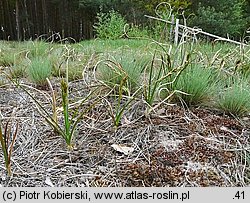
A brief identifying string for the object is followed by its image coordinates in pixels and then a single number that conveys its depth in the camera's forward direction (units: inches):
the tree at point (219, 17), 398.0
